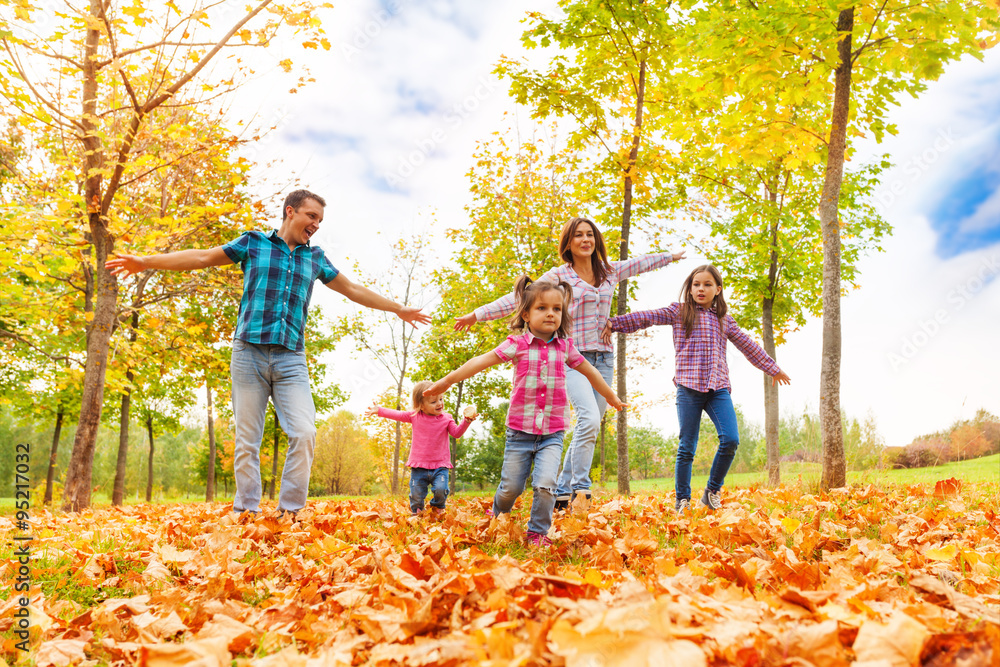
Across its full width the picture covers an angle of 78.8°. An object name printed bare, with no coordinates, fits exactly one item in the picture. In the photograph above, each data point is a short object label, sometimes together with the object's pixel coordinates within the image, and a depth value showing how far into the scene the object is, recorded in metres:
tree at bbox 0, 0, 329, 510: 7.46
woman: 4.48
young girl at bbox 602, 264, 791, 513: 4.91
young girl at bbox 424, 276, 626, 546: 3.70
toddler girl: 6.16
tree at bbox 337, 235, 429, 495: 21.05
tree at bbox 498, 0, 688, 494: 9.10
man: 4.33
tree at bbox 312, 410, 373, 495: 35.52
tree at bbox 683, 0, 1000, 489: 5.69
